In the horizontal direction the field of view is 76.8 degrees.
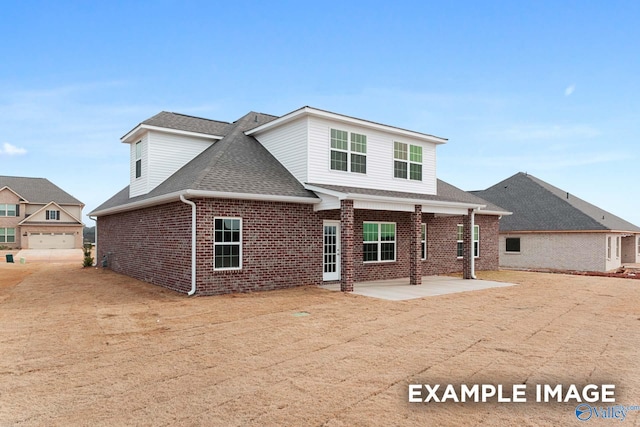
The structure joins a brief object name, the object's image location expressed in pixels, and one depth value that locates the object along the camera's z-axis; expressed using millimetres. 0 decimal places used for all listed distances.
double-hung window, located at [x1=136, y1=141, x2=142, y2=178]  16953
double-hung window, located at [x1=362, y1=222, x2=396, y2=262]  16094
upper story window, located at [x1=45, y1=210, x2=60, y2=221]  45344
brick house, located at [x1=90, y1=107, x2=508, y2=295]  12539
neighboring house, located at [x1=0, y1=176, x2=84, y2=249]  44188
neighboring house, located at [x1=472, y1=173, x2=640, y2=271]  24391
